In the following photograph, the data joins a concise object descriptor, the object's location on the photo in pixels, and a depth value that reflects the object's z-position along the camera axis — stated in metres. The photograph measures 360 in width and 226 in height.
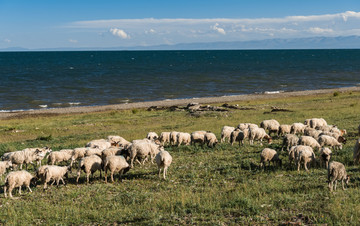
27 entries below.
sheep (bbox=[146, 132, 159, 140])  26.61
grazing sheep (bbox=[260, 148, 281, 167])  17.61
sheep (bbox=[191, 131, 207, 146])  25.11
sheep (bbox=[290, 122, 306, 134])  27.81
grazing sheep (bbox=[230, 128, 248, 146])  24.89
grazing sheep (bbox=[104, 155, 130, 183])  16.61
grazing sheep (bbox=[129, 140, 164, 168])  19.27
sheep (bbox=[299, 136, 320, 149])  19.95
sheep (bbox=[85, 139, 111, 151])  22.45
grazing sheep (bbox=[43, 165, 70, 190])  15.77
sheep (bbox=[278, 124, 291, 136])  28.38
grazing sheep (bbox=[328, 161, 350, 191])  13.45
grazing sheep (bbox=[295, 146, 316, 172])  16.73
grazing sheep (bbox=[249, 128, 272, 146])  25.02
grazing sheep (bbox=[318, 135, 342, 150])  20.59
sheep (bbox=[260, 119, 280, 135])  29.22
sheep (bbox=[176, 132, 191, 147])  25.58
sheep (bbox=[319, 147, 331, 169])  17.11
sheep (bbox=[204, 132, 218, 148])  24.44
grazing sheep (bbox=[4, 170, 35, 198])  14.70
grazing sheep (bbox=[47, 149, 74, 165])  19.70
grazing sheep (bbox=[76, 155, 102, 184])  16.58
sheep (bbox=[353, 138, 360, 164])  17.19
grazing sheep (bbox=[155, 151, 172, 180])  16.66
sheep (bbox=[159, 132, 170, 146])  25.94
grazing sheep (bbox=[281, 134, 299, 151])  21.11
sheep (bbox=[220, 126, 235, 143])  27.07
